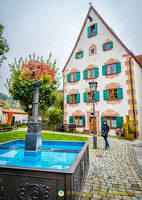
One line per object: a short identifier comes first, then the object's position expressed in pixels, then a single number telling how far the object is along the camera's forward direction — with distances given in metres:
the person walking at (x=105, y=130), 7.63
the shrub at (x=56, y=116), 20.47
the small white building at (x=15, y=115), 29.91
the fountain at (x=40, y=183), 2.12
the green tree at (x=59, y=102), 25.75
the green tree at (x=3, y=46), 10.50
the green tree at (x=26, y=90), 19.08
